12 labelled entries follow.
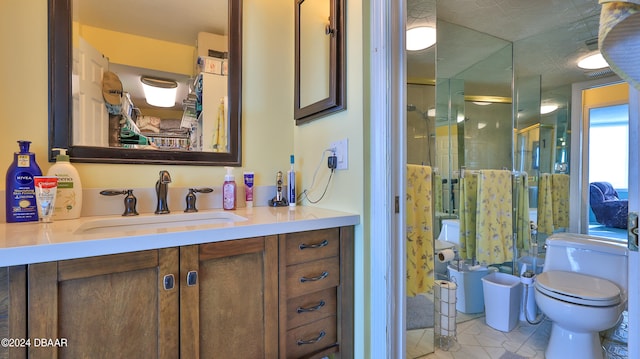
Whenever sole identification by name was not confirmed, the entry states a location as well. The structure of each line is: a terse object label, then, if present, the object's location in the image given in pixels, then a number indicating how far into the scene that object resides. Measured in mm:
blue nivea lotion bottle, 980
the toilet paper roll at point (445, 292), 1640
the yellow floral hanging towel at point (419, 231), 1499
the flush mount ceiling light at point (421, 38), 1700
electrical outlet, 1179
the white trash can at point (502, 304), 1831
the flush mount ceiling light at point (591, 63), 1874
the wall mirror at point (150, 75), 1093
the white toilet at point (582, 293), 1384
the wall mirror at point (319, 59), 1200
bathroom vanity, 662
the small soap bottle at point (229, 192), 1344
